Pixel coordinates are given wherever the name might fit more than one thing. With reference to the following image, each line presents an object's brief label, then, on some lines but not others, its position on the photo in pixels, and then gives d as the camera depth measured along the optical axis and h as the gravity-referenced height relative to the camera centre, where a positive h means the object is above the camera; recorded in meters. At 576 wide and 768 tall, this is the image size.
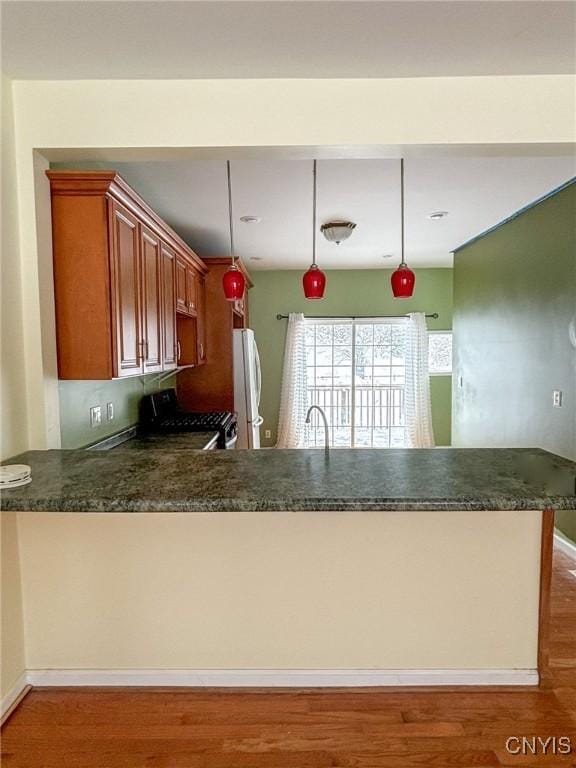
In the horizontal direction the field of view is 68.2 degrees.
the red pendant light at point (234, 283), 2.00 +0.32
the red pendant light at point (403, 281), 1.94 +0.32
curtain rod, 5.55 +0.43
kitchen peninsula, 1.69 -0.97
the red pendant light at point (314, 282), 2.02 +0.33
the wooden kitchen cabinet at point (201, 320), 3.76 +0.29
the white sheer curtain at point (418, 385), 5.48 -0.46
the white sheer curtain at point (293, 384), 5.44 -0.43
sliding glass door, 5.64 -0.38
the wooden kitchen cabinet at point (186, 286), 3.10 +0.52
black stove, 3.16 -0.54
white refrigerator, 4.07 -0.31
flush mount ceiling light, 3.45 +0.99
